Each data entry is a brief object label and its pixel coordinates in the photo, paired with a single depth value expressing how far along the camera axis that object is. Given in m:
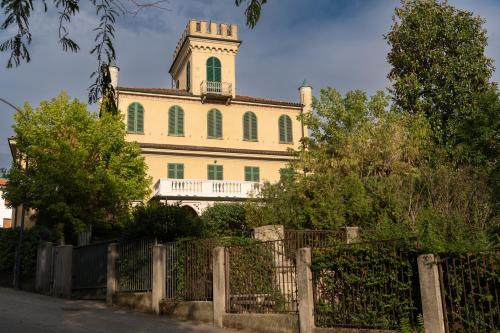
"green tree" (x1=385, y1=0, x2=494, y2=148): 25.31
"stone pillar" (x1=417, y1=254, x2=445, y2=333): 8.06
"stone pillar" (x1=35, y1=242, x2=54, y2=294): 20.03
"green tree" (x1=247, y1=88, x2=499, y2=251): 19.62
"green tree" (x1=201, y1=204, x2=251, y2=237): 28.25
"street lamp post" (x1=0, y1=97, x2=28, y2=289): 21.03
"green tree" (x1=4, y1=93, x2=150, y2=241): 24.52
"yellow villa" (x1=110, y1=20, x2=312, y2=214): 33.53
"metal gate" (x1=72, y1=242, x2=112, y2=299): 17.33
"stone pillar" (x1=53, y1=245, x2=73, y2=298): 18.70
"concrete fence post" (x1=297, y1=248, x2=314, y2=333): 10.01
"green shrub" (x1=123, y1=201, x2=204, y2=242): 14.99
